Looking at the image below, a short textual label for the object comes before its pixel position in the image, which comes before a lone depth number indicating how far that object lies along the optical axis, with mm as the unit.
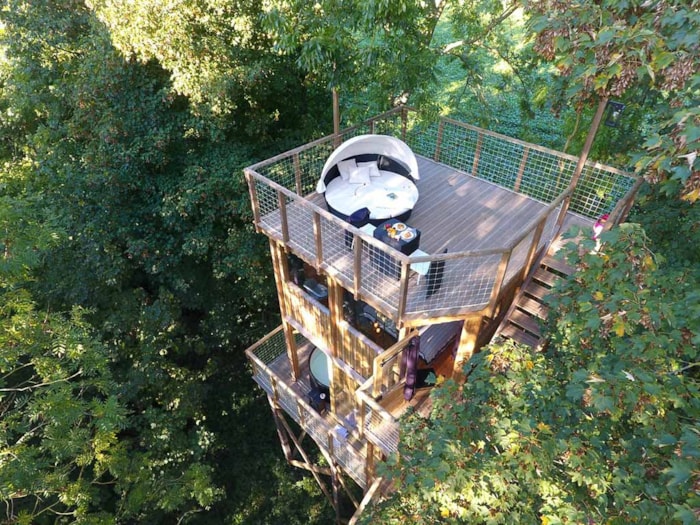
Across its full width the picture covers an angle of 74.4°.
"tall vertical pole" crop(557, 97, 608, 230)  5910
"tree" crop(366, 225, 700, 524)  3590
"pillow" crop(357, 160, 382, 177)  7598
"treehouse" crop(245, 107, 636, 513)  5965
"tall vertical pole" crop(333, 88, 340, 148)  8098
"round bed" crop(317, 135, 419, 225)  6887
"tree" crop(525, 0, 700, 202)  4152
